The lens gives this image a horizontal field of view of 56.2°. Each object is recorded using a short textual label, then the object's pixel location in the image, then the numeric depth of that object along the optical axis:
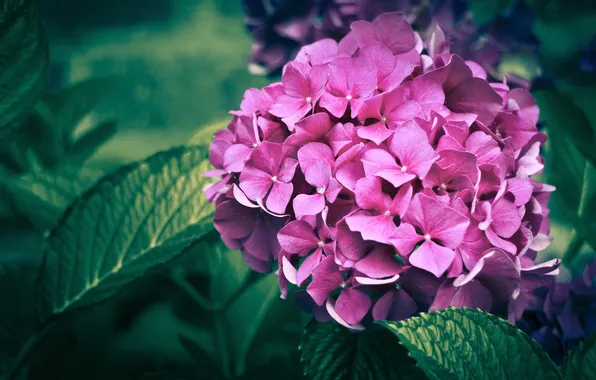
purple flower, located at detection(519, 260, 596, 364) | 0.51
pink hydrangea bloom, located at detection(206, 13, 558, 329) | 0.40
